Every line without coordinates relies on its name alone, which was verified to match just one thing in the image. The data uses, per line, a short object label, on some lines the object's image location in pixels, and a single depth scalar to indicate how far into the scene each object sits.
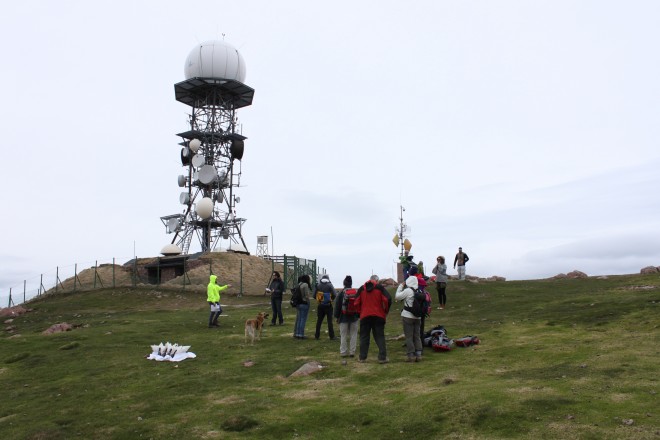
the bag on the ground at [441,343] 14.88
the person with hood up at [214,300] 20.81
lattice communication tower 57.44
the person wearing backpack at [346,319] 14.86
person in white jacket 13.68
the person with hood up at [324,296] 17.34
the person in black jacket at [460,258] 28.77
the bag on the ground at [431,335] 15.34
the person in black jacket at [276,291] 20.95
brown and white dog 17.73
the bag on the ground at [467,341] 15.32
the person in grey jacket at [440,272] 23.72
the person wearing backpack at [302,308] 17.67
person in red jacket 13.88
